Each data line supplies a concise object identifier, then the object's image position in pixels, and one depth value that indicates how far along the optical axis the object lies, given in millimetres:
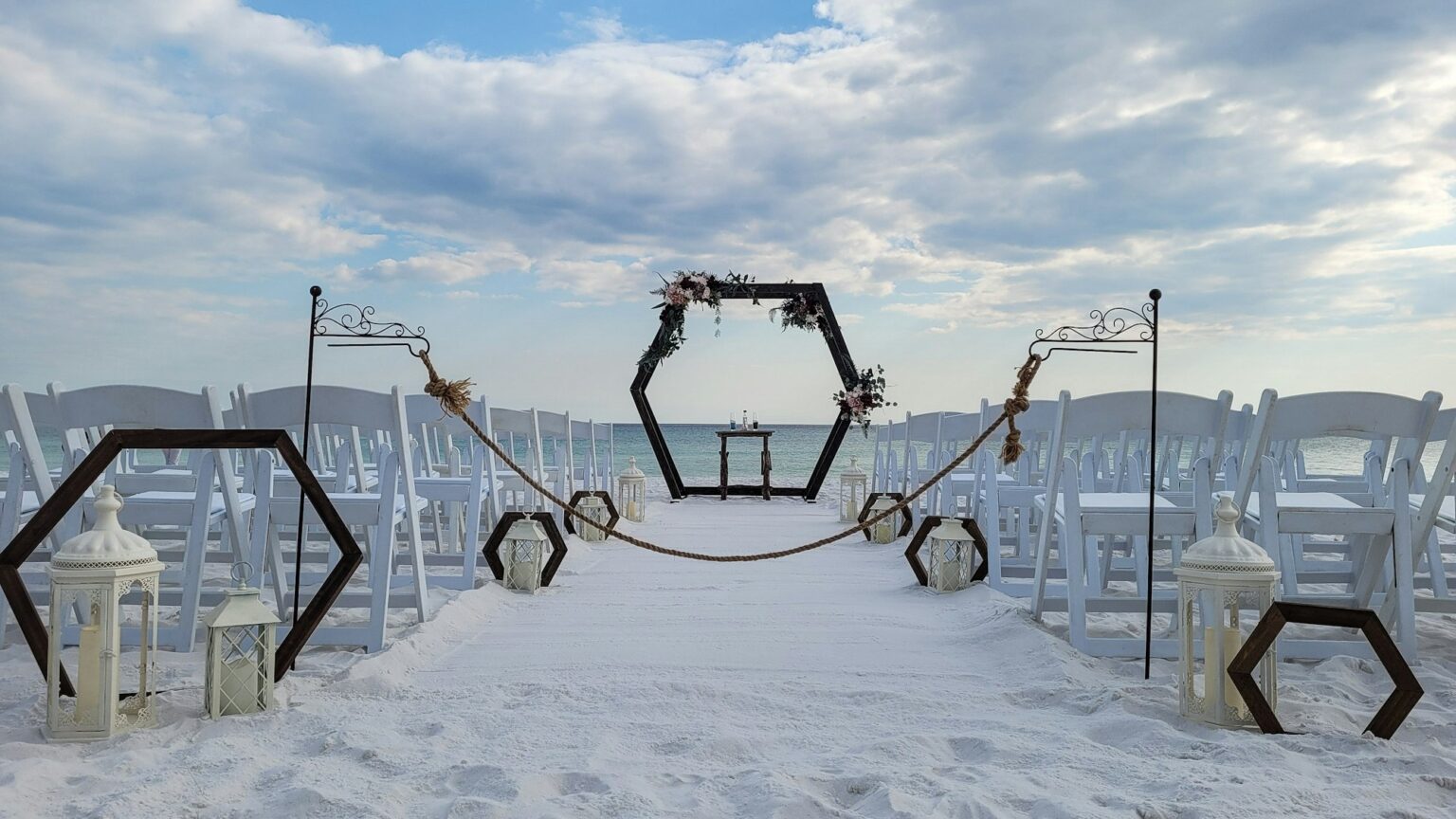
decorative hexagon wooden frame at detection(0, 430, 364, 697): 2250
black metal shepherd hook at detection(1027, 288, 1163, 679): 2906
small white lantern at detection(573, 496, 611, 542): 5887
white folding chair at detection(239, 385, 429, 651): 2924
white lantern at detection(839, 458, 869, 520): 7219
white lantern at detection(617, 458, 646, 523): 7266
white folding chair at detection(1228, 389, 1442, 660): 2723
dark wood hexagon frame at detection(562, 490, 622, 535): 6027
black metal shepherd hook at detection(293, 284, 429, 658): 3066
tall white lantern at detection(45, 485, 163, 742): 2061
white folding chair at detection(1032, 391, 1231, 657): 2854
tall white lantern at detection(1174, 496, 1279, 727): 2188
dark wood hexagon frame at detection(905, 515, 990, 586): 4055
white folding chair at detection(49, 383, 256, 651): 2877
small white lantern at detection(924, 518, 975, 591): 3979
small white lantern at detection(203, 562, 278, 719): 2217
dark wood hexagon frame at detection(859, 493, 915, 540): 5965
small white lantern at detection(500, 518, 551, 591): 3996
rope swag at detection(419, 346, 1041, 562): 3055
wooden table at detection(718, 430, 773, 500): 9641
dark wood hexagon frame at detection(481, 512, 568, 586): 4043
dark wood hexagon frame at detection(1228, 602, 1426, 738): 2074
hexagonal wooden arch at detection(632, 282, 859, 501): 9469
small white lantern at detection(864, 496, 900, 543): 6000
